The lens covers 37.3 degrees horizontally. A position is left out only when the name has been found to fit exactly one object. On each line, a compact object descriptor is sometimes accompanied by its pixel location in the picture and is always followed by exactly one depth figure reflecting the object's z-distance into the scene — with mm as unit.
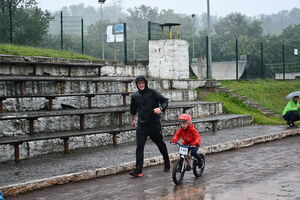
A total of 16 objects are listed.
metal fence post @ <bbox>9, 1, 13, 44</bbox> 20345
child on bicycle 8344
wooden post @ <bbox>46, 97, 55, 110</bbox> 12606
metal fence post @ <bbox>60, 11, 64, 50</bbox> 21842
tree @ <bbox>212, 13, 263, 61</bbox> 66519
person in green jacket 16312
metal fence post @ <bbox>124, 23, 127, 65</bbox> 21828
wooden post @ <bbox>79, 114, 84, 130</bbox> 12079
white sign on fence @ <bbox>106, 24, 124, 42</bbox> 22997
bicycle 7742
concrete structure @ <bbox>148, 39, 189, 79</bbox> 20203
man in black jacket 8891
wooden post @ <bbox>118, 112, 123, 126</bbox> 13078
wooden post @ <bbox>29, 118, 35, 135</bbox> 10851
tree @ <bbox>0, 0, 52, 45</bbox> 22922
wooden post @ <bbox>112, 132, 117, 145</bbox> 11922
